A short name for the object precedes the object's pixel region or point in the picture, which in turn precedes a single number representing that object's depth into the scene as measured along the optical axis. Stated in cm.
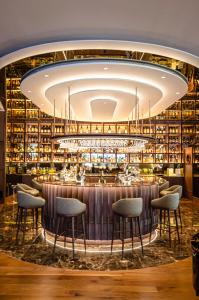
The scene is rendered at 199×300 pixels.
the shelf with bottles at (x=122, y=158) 859
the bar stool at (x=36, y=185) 538
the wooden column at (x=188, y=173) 798
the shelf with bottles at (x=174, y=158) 868
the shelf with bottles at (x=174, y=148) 868
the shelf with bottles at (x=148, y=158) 863
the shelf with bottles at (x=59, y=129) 859
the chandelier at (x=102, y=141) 457
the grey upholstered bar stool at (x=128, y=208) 357
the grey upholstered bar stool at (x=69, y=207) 358
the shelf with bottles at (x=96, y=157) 859
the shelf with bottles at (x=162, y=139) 867
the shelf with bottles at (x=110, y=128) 871
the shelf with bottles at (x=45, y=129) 860
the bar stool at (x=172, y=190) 463
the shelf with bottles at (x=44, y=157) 855
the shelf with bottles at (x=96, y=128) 873
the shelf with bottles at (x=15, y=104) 856
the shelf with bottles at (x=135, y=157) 862
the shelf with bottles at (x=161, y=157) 863
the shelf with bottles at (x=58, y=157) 856
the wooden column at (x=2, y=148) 729
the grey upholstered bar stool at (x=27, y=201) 404
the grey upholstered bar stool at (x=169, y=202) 393
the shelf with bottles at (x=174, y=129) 868
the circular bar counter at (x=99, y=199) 396
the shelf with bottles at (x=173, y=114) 867
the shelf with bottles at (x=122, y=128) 868
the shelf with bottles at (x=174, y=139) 869
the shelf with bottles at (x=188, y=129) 868
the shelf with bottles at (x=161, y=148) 863
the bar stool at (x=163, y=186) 517
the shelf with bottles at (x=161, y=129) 865
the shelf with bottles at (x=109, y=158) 859
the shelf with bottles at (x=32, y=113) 862
